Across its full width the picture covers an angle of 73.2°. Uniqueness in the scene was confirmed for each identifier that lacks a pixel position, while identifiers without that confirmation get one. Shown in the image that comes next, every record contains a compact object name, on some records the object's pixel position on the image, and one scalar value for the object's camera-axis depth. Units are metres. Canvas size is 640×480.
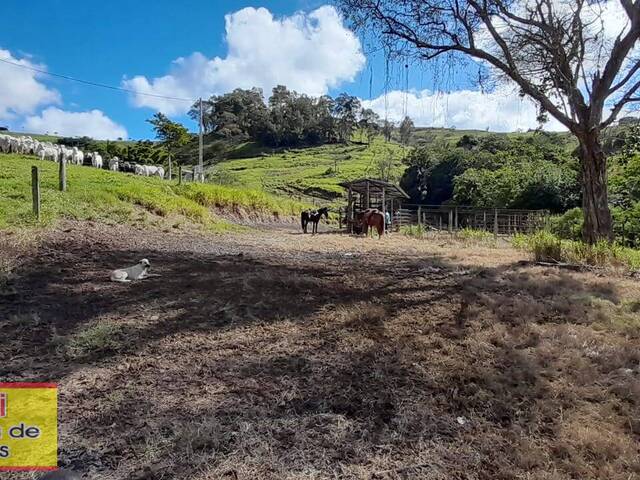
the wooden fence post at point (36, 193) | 7.50
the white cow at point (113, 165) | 21.53
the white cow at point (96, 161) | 21.43
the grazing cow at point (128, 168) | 22.09
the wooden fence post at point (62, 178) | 9.96
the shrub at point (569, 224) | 15.70
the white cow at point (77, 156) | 20.59
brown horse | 14.58
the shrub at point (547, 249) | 6.89
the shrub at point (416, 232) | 15.95
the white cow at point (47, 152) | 19.75
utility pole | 24.36
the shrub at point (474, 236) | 12.83
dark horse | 16.44
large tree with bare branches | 7.46
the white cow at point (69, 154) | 20.20
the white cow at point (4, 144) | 19.56
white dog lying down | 4.91
